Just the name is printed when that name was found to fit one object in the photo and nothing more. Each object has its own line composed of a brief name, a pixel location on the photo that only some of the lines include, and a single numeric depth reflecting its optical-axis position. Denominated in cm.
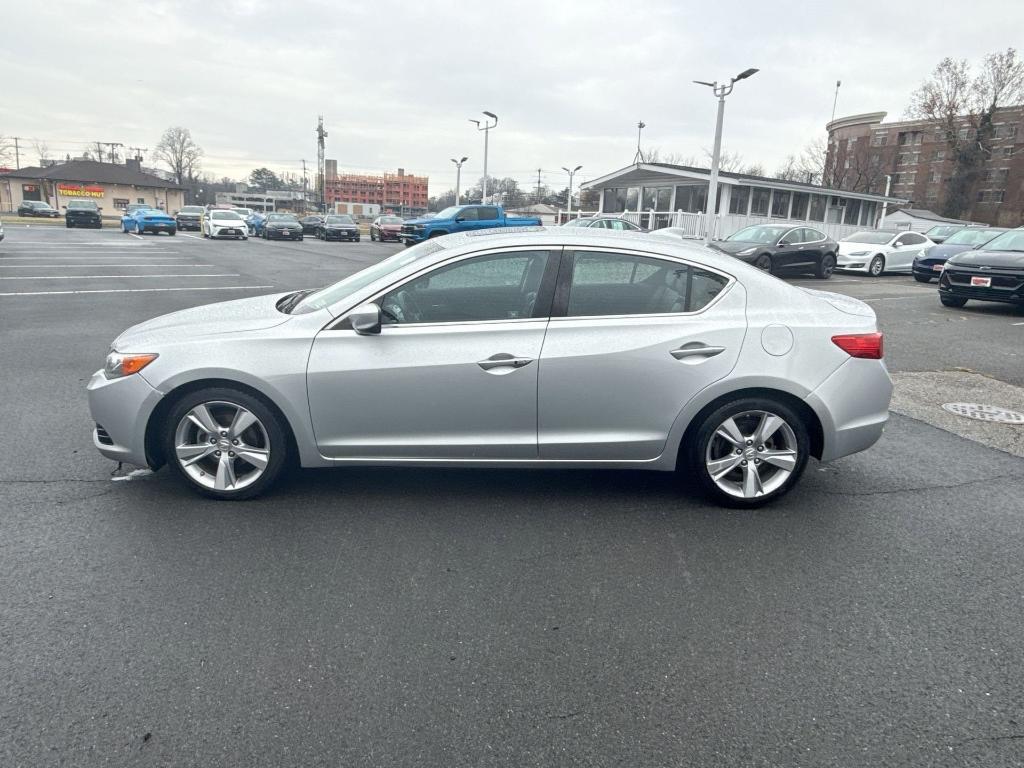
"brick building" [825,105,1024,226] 6712
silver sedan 393
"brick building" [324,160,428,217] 14225
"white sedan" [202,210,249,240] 3662
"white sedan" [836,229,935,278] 2230
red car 4209
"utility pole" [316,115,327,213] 8344
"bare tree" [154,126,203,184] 10962
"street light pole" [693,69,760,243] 2517
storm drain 624
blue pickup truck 2964
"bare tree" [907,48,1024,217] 5688
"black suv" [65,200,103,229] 4434
